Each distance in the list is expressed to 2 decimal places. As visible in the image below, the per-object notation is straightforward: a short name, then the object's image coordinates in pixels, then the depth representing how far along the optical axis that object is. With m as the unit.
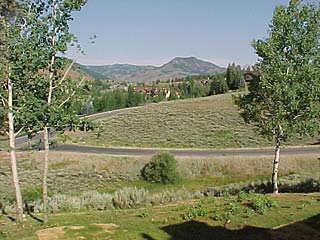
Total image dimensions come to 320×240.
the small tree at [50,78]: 12.74
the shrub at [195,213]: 13.82
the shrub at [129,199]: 19.64
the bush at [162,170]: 28.44
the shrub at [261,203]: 13.98
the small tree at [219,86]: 101.24
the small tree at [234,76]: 101.06
